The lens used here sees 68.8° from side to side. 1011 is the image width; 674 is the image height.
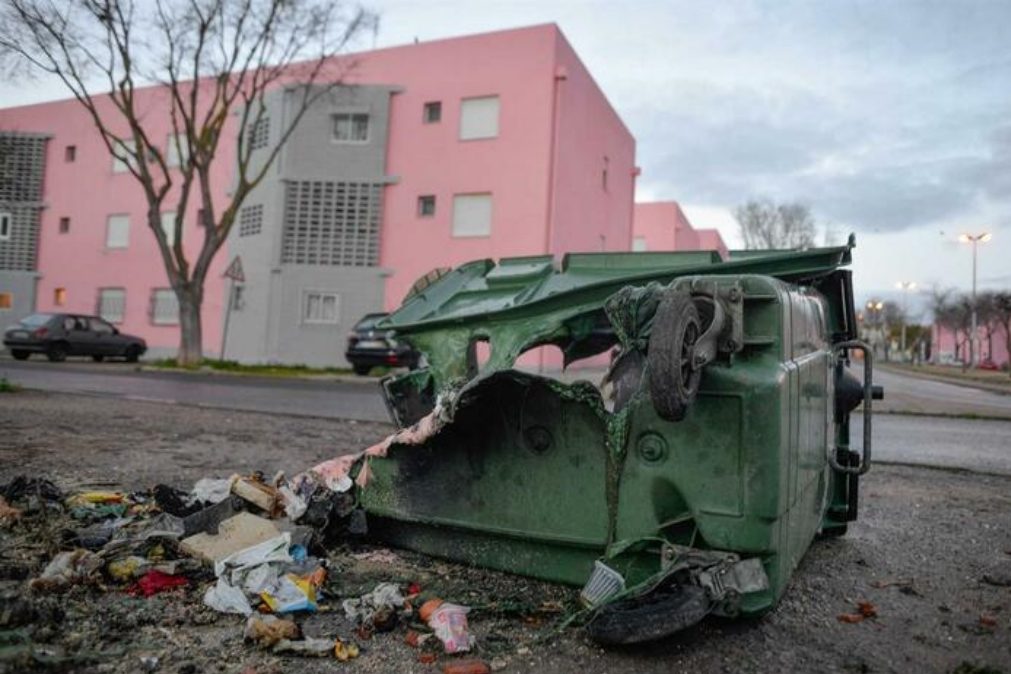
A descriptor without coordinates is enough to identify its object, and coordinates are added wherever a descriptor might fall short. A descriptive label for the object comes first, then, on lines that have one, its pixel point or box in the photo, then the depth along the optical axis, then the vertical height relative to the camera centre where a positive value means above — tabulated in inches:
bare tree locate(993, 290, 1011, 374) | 1563.7 +179.5
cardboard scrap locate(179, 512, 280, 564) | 114.1 -30.1
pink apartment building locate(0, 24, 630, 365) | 804.0 +201.2
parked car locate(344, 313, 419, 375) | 624.4 +5.6
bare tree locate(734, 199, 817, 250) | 1870.1 +380.2
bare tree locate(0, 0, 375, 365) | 627.5 +243.4
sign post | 671.6 +71.0
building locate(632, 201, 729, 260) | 1690.5 +334.2
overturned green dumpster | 86.8 -11.1
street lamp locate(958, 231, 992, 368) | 1676.9 +335.6
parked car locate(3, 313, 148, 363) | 770.8 +3.2
